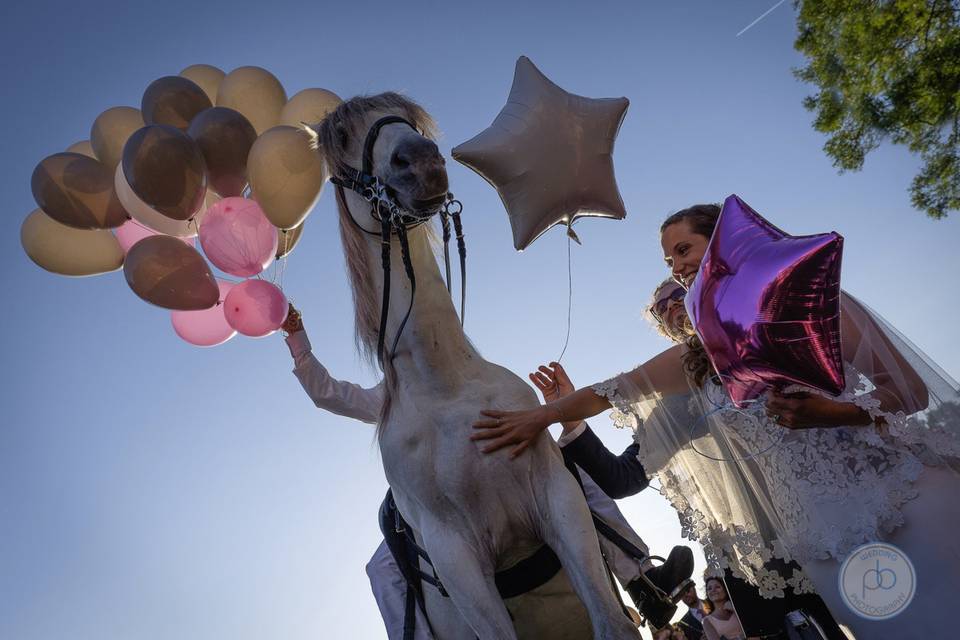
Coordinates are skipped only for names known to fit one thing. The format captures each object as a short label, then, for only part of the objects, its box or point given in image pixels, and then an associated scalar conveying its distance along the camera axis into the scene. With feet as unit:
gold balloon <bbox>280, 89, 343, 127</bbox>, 11.21
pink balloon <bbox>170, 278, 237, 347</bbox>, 12.32
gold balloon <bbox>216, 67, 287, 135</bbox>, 12.00
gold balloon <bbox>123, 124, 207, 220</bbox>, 9.59
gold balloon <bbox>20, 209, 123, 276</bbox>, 11.64
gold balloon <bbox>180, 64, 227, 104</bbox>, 12.96
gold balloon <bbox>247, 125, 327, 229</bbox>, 9.48
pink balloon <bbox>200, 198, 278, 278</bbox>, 10.79
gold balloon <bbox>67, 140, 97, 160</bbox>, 12.47
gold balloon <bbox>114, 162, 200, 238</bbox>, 10.67
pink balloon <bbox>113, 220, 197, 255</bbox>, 12.16
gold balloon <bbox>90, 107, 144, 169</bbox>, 11.59
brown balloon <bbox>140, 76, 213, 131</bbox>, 11.32
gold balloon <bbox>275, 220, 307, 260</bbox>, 11.89
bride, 5.62
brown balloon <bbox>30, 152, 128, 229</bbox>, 10.85
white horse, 5.61
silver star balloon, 9.12
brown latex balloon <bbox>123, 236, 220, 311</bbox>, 10.24
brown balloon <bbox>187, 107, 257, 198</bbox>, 10.55
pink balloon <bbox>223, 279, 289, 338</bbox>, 11.52
